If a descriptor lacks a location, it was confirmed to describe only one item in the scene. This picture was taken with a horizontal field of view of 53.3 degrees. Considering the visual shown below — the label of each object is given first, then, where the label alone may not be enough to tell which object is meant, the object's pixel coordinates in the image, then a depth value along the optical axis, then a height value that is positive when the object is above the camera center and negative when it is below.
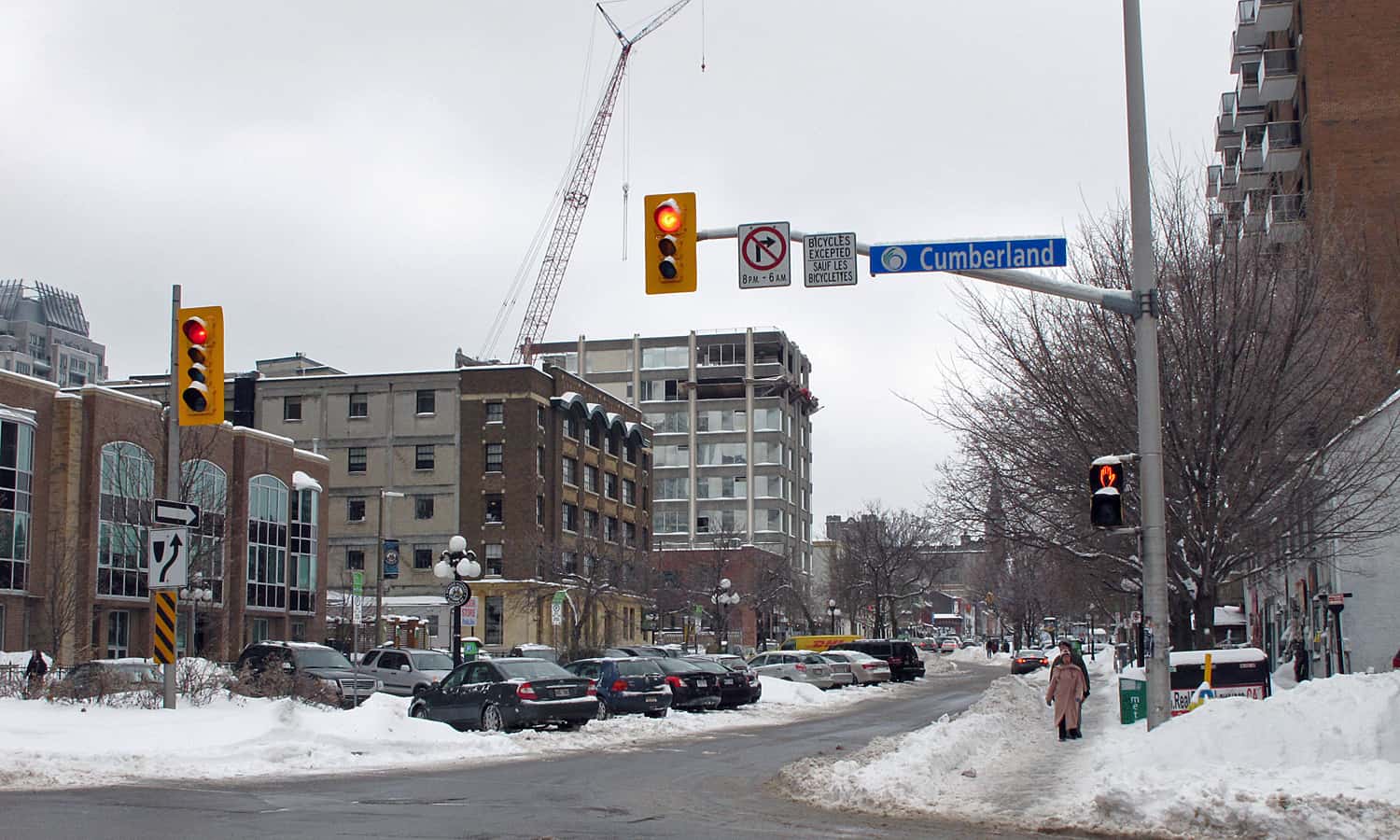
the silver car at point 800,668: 51.09 -3.82
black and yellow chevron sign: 20.95 -0.89
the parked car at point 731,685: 34.59 -3.00
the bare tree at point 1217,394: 23.23 +2.86
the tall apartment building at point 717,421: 137.62 +14.34
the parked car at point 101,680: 21.58 -1.78
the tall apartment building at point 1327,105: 52.38 +17.82
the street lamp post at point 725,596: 65.44 -1.52
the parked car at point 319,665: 30.80 -2.22
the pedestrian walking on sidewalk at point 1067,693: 21.66 -2.06
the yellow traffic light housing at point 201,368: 19.48 +2.83
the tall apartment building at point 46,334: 182.38 +31.85
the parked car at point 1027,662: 67.88 -4.91
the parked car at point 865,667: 54.53 -4.12
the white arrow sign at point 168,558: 21.00 +0.17
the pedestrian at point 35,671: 21.76 -1.81
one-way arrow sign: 21.08 +0.86
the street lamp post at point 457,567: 33.75 +0.01
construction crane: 111.94 +30.44
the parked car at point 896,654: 60.22 -3.95
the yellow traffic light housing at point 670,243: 14.38 +3.31
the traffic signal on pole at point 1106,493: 15.23 +0.74
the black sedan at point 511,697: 24.89 -2.37
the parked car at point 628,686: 29.38 -2.56
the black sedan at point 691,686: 33.28 -2.90
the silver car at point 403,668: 35.66 -2.60
